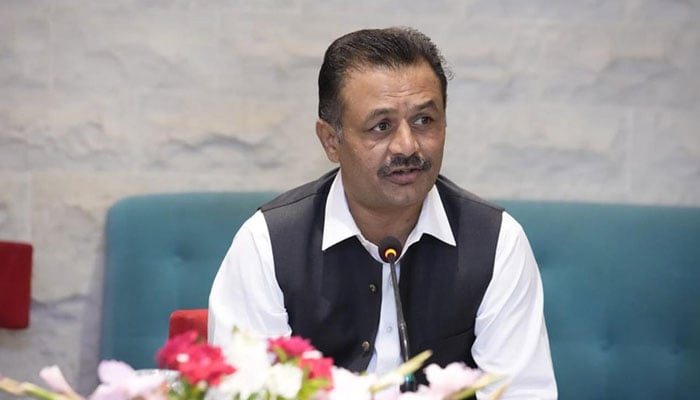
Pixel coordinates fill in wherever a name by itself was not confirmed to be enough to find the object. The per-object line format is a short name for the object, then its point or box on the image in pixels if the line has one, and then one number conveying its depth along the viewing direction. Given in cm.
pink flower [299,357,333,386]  337
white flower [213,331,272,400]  335
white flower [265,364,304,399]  335
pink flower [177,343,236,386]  334
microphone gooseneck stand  375
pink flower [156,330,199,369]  337
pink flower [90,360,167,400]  334
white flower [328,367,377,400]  336
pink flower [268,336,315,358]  339
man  404
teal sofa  452
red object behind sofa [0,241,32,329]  459
